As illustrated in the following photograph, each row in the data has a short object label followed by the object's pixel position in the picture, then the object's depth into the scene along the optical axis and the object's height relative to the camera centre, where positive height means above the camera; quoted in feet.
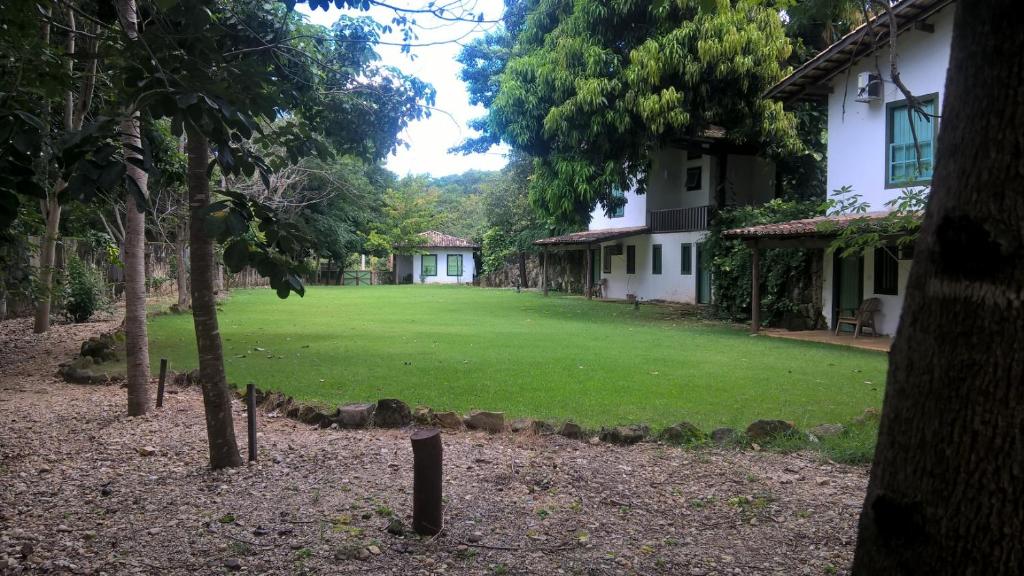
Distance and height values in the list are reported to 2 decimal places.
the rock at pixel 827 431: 19.42 -4.33
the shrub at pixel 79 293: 51.31 -1.63
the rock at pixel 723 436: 18.63 -4.30
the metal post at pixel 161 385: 22.20 -3.64
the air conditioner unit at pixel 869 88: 47.24 +13.08
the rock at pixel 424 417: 20.34 -4.22
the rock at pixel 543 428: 19.27 -4.28
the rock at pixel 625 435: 18.57 -4.28
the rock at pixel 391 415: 20.12 -4.11
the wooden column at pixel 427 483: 11.97 -3.62
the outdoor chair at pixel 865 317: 48.24 -2.71
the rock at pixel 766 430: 18.88 -4.21
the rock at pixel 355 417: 20.13 -4.18
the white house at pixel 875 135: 44.21 +9.96
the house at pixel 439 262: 164.25 +2.97
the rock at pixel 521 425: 19.48 -4.25
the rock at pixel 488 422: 19.67 -4.21
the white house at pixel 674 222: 79.25 +7.03
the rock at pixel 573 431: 18.90 -4.26
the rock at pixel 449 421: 19.98 -4.25
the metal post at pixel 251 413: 15.87 -3.23
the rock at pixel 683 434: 18.63 -4.28
